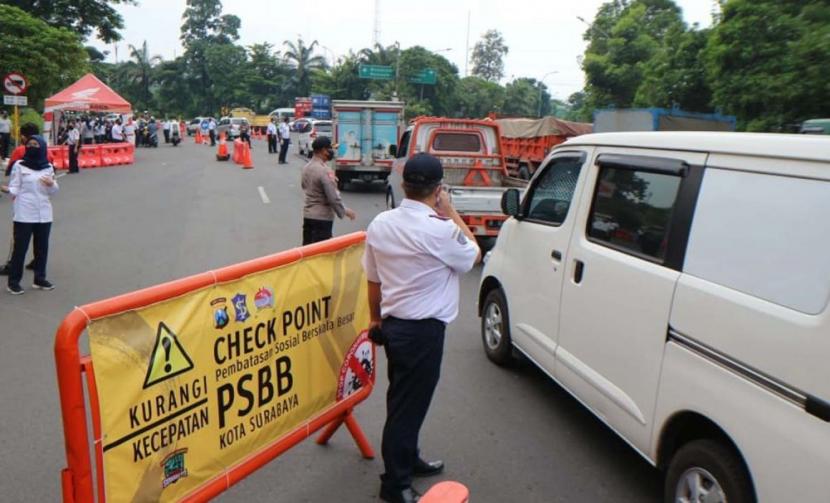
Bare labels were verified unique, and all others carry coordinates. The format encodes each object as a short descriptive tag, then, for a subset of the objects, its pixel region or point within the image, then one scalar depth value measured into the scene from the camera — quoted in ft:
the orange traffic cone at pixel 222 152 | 92.17
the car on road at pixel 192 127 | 178.50
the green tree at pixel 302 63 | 243.81
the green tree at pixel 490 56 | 356.18
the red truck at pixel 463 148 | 37.91
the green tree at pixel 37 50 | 69.82
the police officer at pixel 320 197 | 22.85
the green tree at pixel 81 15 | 101.24
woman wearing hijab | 23.79
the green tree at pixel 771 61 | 42.57
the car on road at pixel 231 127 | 150.61
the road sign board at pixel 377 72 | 179.32
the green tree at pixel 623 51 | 92.79
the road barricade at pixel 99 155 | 73.51
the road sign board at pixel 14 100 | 58.95
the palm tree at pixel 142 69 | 254.47
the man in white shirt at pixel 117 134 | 93.30
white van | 8.02
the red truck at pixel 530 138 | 67.31
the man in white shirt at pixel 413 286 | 10.11
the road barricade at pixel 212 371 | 7.65
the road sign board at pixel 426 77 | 187.01
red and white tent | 75.87
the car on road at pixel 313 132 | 102.20
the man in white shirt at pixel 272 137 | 107.11
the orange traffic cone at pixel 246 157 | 81.04
